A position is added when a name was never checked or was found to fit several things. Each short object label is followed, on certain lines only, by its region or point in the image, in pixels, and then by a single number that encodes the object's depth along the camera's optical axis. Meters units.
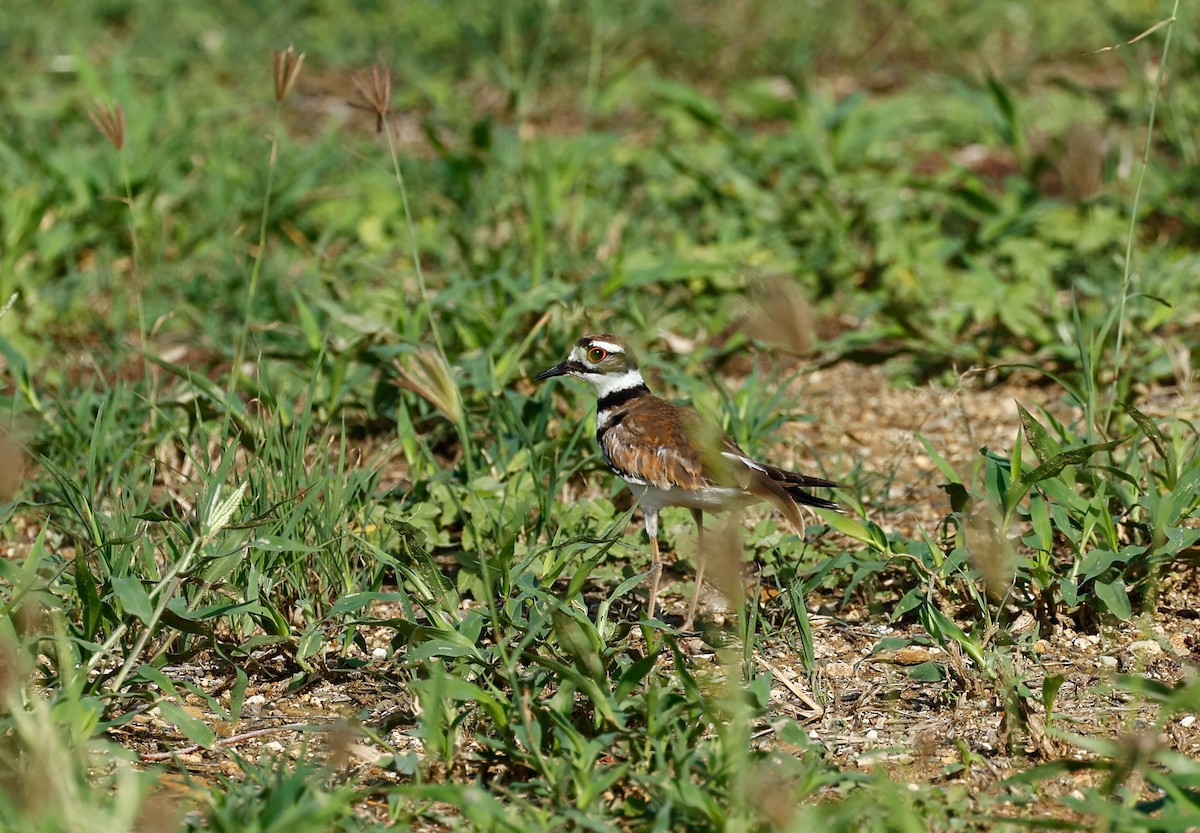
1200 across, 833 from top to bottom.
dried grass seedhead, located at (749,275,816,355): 8.16
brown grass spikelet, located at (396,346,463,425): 9.33
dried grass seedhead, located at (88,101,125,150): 8.44
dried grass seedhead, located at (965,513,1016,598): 6.34
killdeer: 8.42
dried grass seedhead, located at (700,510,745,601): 6.05
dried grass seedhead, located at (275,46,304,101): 8.19
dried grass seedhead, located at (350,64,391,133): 8.06
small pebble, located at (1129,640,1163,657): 7.98
